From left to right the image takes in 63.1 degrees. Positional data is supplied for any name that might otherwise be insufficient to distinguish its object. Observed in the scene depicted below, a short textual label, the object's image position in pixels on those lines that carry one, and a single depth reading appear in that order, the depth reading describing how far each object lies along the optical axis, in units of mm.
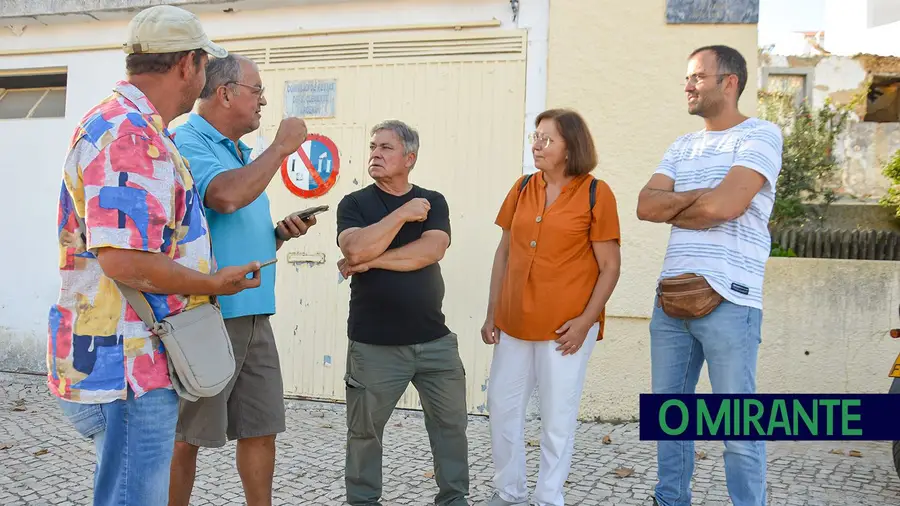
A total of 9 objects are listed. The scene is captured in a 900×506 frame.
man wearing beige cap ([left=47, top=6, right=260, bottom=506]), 1878
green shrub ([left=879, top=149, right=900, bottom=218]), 9438
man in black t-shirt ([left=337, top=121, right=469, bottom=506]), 3420
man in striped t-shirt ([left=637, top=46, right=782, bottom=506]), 2992
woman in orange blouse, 3412
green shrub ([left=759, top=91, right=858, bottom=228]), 8778
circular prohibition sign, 6027
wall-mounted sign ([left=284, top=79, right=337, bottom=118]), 6066
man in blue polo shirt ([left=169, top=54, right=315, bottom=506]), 2695
